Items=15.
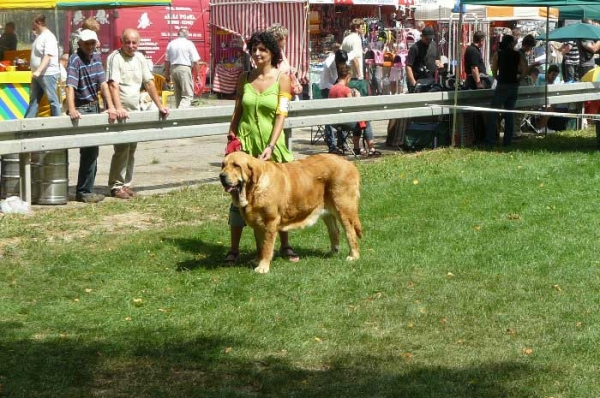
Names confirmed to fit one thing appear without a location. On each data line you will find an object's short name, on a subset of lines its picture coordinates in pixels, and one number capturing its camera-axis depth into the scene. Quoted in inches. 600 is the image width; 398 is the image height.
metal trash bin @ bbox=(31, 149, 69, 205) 479.8
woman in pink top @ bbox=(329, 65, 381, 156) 658.2
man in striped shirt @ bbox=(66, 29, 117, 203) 490.6
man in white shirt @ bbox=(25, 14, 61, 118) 585.0
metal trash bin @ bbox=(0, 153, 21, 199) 468.8
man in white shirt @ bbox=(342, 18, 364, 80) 791.7
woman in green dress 355.3
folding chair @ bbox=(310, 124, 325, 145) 741.7
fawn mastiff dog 336.2
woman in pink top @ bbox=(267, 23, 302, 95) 518.6
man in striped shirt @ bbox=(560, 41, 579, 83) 978.7
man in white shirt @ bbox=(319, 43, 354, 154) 722.8
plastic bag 452.1
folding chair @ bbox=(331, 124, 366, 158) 671.8
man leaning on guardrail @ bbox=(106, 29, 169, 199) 497.4
